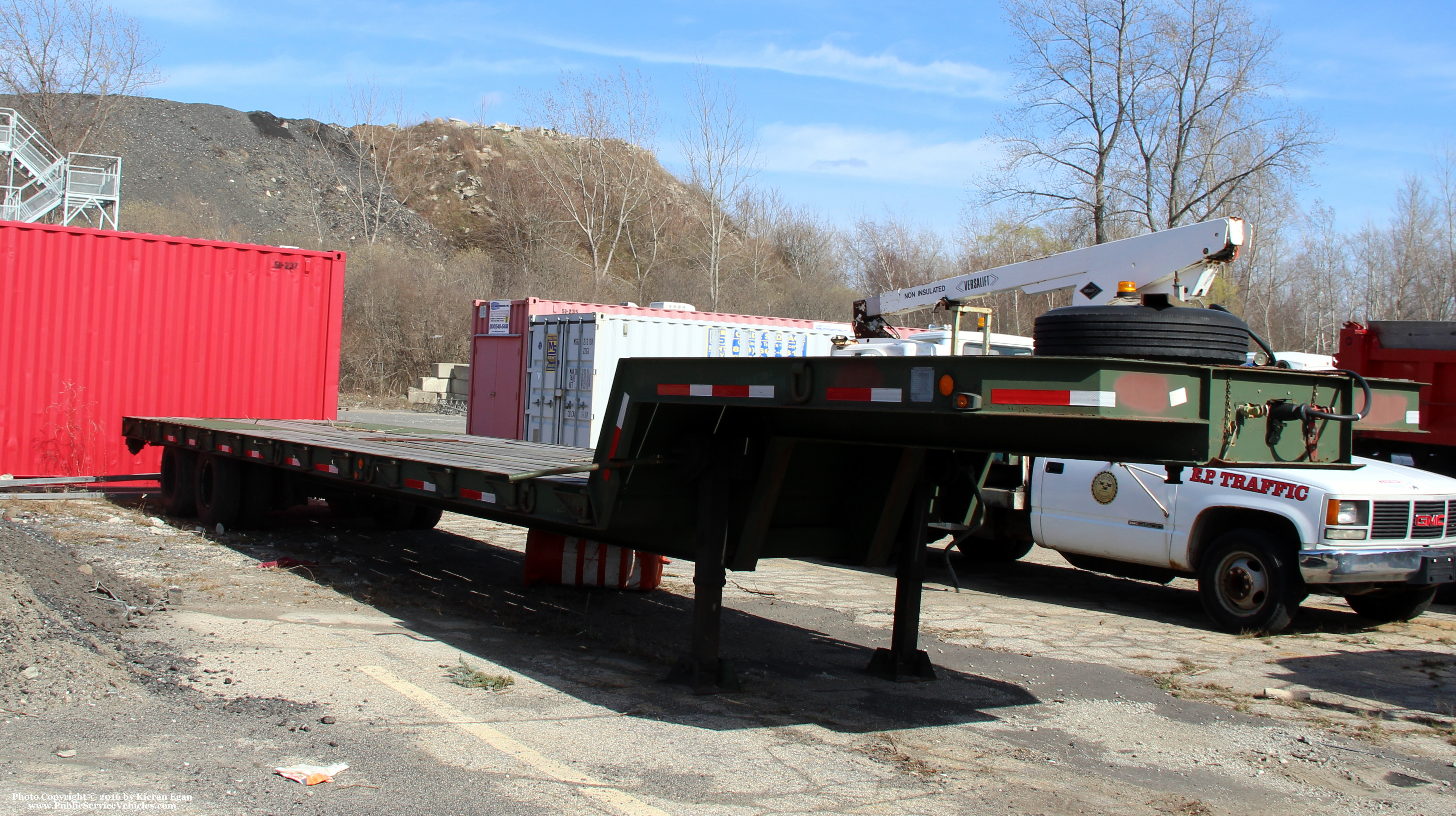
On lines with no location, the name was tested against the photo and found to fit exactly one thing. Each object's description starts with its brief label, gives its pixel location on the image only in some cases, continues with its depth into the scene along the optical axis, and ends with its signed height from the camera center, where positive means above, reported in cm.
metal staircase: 3844 +621
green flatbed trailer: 421 -22
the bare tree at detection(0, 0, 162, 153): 5156 +1236
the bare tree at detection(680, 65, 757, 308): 4359 +719
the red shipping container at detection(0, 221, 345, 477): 1264 +26
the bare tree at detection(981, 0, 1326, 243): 3369 +833
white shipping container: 1736 +53
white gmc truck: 780 -84
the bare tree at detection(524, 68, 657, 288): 5188 +1065
